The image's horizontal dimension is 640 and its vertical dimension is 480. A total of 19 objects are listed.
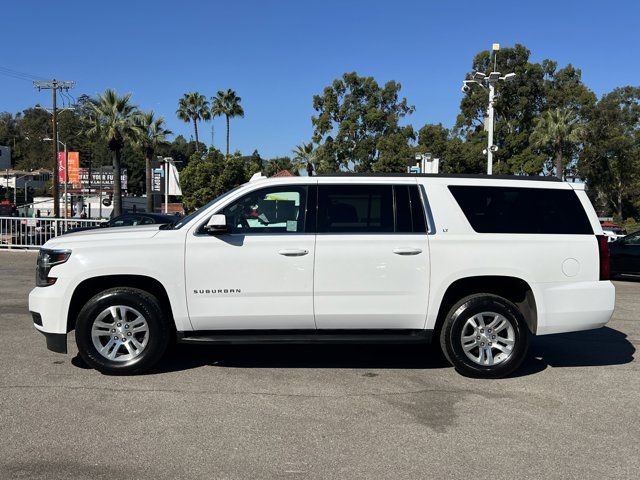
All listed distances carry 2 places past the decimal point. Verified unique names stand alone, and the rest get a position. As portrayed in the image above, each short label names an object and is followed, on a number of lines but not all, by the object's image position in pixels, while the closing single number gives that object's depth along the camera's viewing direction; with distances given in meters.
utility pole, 40.23
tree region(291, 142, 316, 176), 73.31
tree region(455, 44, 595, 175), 47.22
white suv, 5.43
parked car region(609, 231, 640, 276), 13.21
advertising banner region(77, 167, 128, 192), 75.47
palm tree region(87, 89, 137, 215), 38.38
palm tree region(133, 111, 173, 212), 40.81
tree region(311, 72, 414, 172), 58.41
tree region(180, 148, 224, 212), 53.94
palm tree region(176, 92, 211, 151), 69.88
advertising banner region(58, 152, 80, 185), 52.66
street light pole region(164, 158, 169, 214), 21.26
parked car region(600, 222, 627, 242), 16.46
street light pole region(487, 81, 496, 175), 20.75
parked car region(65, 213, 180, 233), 14.21
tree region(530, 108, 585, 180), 44.12
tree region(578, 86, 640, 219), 52.22
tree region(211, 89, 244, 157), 69.12
